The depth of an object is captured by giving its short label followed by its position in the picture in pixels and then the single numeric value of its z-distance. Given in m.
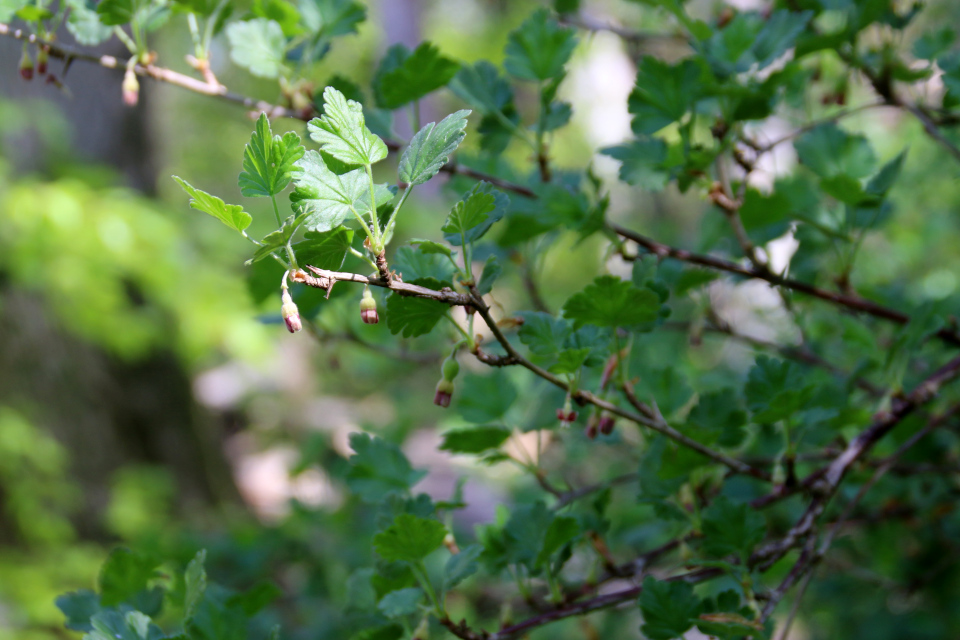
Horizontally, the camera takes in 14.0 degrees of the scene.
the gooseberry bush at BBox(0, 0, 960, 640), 1.01
